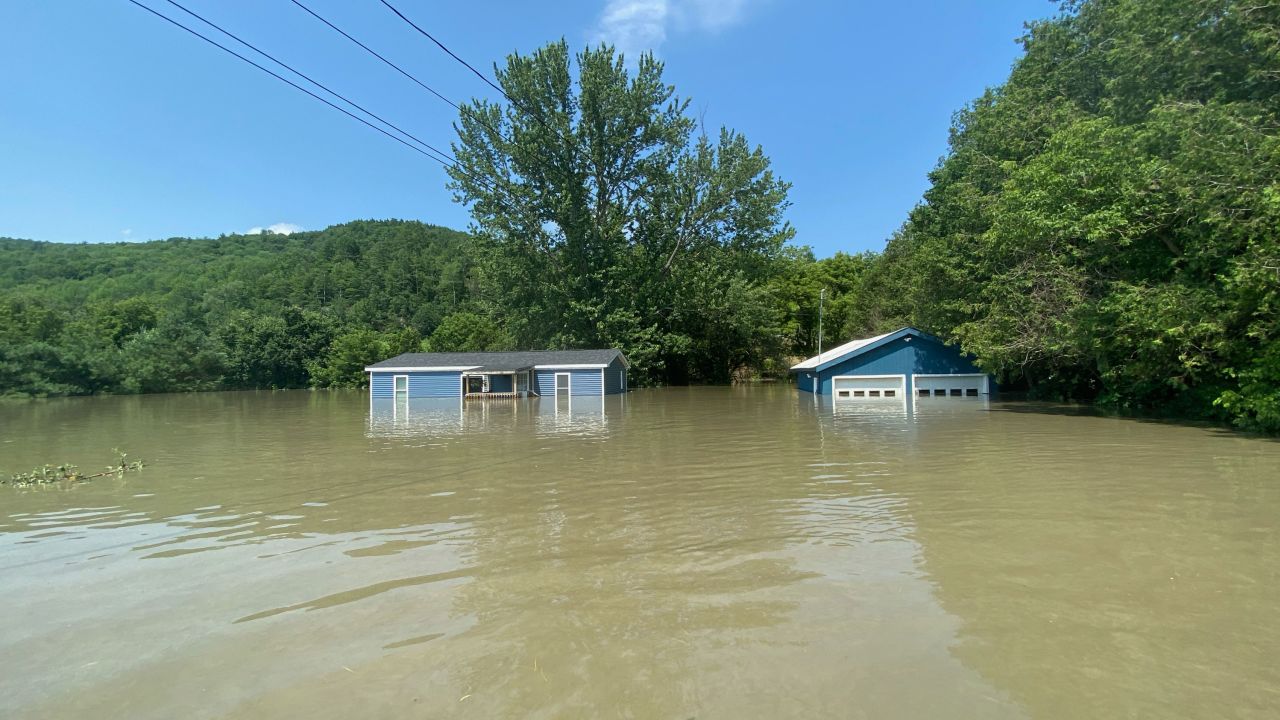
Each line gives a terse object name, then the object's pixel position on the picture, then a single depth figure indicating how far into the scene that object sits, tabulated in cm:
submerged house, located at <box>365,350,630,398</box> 3269
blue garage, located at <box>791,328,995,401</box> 2681
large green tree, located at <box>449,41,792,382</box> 3753
